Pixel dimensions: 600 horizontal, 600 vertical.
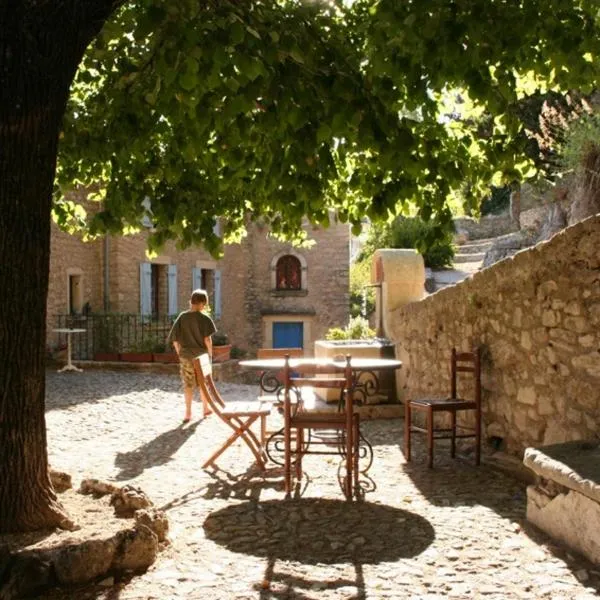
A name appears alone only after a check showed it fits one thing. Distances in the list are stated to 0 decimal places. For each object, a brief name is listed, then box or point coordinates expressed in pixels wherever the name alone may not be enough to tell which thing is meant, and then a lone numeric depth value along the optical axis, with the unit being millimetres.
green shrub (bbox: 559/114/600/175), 12727
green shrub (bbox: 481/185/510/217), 29375
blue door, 23406
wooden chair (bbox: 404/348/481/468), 5992
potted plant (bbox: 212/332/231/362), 17250
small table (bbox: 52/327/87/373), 14672
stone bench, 3467
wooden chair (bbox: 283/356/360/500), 5066
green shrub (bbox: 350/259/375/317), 26297
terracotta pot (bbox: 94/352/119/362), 16016
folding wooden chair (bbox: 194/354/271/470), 5871
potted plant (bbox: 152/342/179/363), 15552
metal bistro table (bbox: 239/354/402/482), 5926
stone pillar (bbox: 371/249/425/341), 9523
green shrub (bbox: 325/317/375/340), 12211
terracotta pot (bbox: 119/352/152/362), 15703
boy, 8383
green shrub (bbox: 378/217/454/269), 21544
